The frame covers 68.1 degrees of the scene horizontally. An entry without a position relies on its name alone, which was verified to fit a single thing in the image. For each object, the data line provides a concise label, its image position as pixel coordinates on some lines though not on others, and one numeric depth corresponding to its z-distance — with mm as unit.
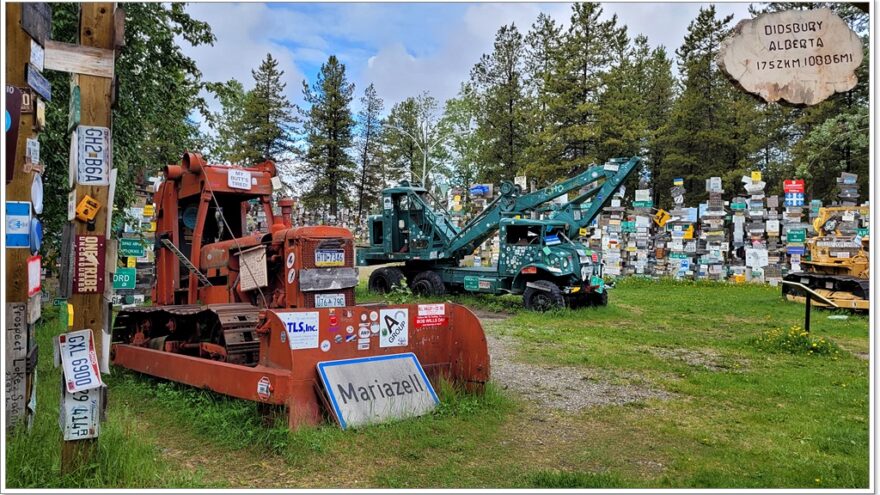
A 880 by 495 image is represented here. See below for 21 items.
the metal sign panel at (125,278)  13492
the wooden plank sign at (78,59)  4055
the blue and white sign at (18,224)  4539
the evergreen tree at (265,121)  42625
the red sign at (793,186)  20453
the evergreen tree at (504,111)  37281
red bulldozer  5555
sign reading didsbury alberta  3812
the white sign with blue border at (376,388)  5484
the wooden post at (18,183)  4457
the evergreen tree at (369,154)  47125
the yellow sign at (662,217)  24047
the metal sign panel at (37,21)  4320
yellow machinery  14438
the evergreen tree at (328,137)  43625
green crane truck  14609
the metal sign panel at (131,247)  13102
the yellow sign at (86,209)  4078
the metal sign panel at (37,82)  4419
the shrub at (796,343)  9703
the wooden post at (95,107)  4098
